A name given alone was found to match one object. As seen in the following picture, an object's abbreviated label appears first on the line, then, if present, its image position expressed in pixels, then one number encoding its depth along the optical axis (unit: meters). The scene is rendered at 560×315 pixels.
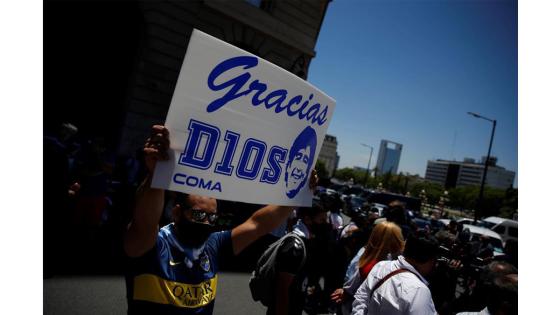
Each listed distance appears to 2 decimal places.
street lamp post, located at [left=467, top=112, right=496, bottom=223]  20.25
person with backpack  2.52
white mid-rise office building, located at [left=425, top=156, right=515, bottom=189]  161.26
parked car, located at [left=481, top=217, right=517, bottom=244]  20.16
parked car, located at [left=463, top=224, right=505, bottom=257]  15.45
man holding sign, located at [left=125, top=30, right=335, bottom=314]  1.59
